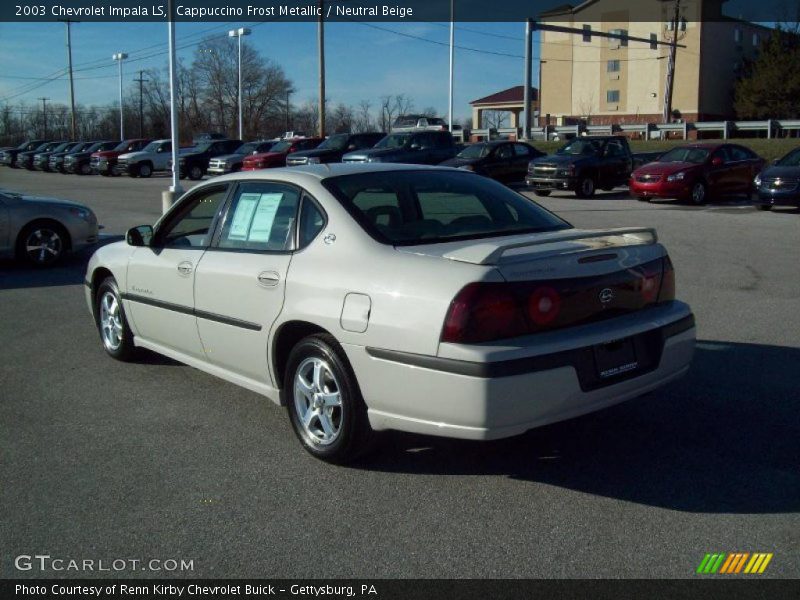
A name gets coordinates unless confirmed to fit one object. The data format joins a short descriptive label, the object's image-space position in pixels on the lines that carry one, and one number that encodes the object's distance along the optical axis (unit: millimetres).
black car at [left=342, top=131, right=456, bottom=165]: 27312
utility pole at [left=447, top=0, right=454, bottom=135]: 43412
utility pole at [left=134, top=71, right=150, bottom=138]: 81950
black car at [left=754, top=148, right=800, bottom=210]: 18391
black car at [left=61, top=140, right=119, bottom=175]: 45156
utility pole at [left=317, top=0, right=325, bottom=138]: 38312
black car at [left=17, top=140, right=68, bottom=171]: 50906
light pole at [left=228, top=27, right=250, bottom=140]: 50403
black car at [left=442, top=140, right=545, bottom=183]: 26125
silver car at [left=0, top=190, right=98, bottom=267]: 11992
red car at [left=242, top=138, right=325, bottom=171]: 33375
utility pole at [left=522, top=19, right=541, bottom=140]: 32219
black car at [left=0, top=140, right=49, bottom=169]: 54344
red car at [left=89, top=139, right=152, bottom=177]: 42344
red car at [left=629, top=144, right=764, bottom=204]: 20969
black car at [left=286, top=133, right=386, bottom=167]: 31094
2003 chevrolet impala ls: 3953
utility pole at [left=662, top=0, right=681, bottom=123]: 48650
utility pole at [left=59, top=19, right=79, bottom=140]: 65738
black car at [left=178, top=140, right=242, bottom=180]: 37906
